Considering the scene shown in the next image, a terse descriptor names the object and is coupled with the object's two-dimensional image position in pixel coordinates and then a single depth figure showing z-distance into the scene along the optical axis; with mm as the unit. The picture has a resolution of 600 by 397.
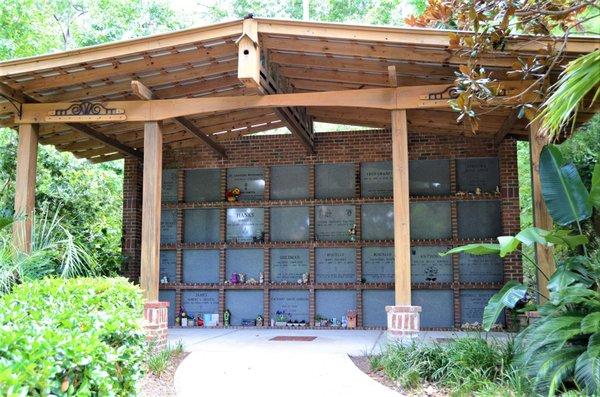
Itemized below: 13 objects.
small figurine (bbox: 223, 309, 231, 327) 10281
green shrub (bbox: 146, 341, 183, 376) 5750
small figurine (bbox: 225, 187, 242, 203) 10688
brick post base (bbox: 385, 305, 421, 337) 6668
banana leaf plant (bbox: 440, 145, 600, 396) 4496
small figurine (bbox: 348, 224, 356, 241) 10164
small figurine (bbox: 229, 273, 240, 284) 10422
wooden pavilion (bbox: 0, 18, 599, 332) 6586
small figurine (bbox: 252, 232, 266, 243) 10484
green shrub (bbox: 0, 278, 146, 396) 2104
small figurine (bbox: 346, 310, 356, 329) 9828
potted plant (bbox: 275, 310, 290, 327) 10102
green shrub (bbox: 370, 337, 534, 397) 4727
